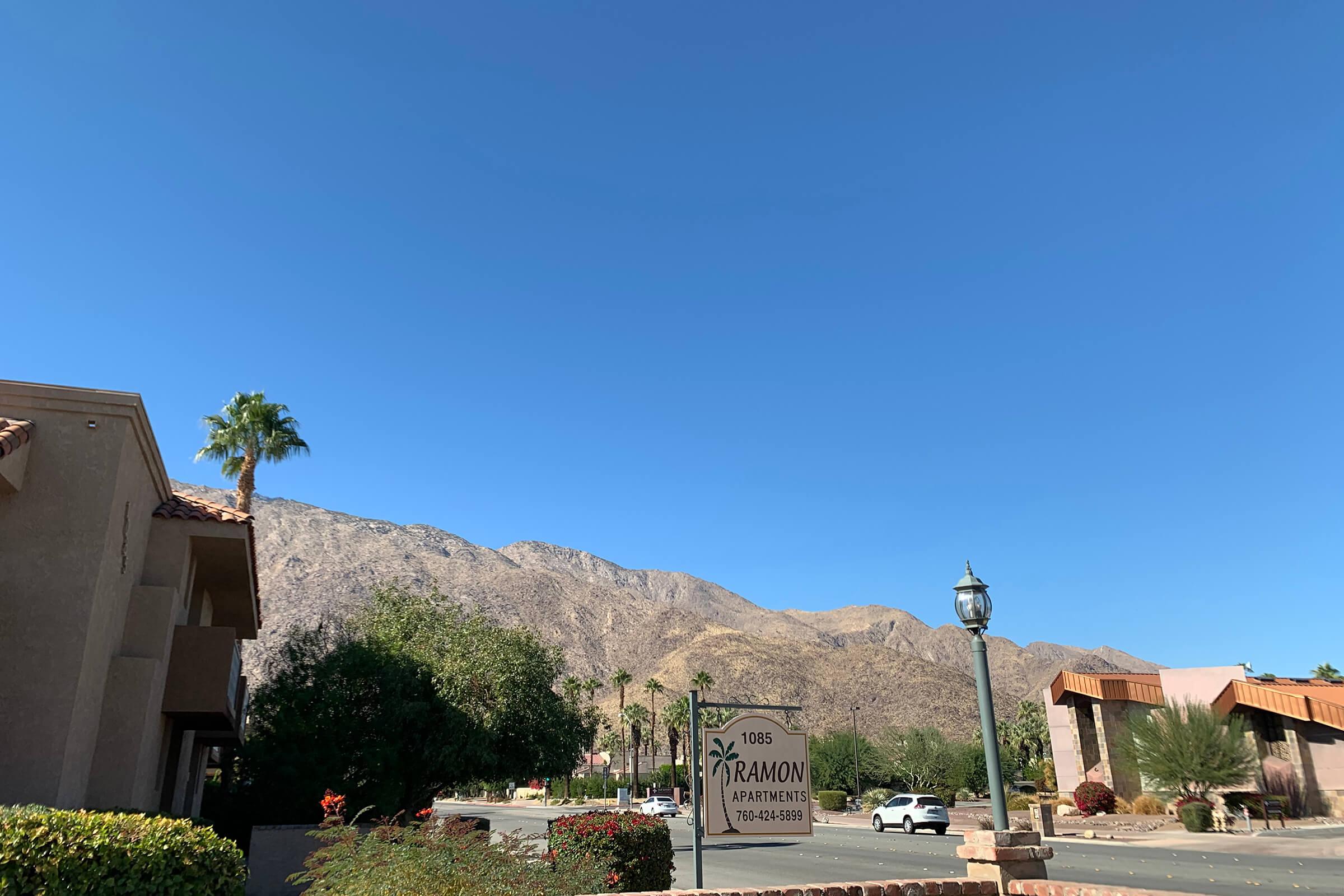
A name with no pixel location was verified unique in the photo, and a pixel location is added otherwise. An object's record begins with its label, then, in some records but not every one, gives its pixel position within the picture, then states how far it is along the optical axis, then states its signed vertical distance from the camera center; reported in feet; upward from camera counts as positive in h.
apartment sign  33.91 -1.33
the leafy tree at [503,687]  78.48 +5.08
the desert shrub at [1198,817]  109.40 -8.50
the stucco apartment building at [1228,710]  127.44 +3.67
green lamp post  28.68 +2.97
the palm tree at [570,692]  100.72 +6.65
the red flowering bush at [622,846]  41.57 -4.60
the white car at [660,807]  168.55 -11.28
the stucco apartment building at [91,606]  36.65 +6.22
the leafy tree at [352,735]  65.46 +0.88
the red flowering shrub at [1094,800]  136.77 -8.06
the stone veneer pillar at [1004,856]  29.09 -3.54
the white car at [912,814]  115.85 -8.80
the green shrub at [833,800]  190.80 -11.26
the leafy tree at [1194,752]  119.24 -0.84
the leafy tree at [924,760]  212.02 -3.45
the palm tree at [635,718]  278.05 +8.45
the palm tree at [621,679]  284.41 +20.91
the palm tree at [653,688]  286.25 +18.31
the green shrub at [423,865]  24.16 -3.25
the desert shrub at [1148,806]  134.51 -9.02
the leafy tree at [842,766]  234.17 -5.20
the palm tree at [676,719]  249.14 +7.43
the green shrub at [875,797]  181.88 -10.33
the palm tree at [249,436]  100.22 +33.89
